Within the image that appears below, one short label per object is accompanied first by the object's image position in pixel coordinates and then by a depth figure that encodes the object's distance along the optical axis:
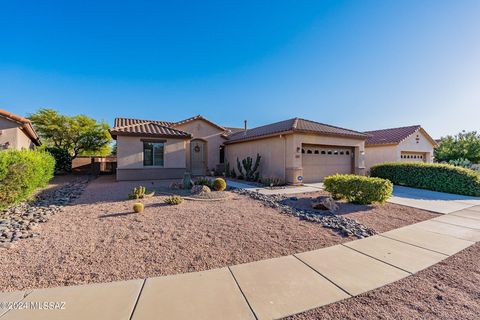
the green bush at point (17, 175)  5.70
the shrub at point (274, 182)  11.95
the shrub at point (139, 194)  8.02
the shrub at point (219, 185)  9.61
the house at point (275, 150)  12.27
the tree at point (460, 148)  20.84
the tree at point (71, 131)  19.84
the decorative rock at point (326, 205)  6.70
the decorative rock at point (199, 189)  8.89
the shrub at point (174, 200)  7.26
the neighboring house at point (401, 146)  17.95
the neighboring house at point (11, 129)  10.32
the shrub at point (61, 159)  17.22
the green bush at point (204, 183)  10.12
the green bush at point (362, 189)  7.12
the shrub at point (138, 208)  6.23
